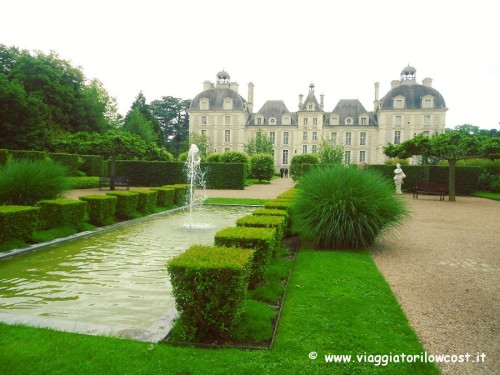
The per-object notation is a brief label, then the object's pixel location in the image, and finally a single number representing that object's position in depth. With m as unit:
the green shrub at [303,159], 29.05
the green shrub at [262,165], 28.41
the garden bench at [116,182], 17.38
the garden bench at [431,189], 16.59
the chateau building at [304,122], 45.97
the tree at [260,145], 39.72
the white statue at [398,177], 19.07
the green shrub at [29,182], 7.60
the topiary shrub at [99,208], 8.38
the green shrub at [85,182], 18.55
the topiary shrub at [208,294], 2.89
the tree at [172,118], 60.12
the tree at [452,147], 15.27
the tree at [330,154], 28.73
